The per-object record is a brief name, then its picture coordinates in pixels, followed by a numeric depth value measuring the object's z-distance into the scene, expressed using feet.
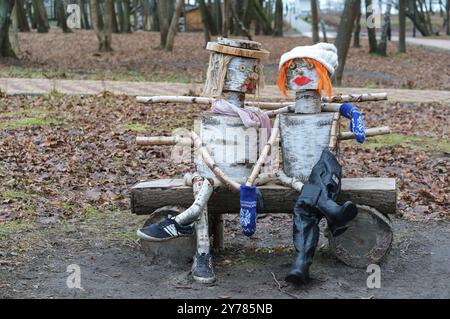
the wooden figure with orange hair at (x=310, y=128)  16.12
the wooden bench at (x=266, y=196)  16.85
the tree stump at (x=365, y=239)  16.75
